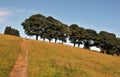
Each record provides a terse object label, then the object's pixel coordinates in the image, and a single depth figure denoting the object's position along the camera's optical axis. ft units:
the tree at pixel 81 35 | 403.44
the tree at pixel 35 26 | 373.61
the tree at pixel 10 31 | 463.83
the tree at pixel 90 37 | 402.31
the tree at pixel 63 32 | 388.04
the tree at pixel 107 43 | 397.80
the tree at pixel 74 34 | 408.05
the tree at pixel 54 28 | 377.09
